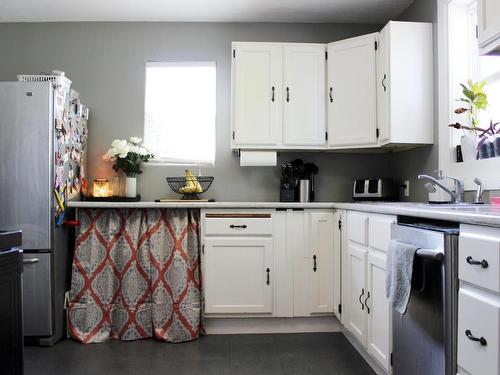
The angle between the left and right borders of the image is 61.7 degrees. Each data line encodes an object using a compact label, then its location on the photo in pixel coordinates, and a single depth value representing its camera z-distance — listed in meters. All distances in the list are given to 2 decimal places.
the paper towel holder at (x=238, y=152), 3.31
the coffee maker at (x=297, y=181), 3.31
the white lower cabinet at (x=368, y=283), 2.08
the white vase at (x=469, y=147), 2.39
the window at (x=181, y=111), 3.57
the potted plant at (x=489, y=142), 2.20
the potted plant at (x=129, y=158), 3.27
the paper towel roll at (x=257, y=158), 3.28
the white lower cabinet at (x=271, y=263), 2.93
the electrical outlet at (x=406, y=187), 3.19
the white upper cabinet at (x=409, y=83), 2.82
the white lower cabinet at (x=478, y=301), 1.18
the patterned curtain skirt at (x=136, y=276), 2.88
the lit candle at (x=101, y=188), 3.32
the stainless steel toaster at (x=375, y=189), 3.17
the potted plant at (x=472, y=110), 2.40
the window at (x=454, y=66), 2.60
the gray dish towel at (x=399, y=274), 1.62
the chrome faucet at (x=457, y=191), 2.34
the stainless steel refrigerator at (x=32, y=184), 2.74
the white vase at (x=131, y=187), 3.34
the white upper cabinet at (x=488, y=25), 1.81
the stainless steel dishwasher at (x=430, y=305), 1.42
